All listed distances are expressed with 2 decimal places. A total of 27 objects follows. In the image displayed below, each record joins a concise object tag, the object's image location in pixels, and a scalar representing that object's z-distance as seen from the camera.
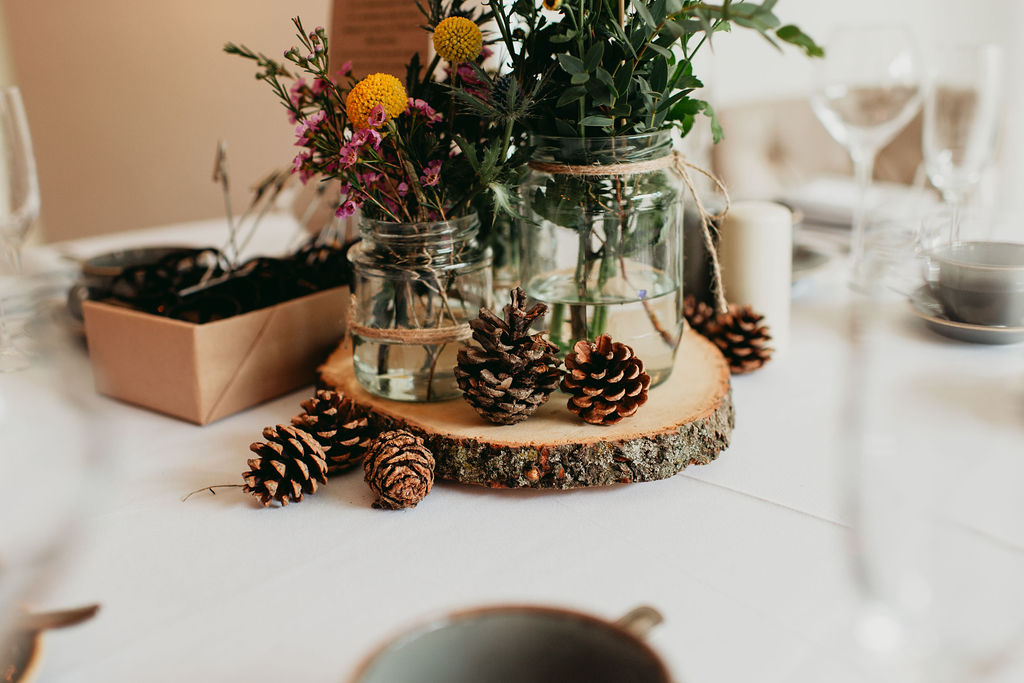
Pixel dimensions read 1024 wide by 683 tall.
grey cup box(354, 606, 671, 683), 0.29
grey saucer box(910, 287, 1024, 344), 0.74
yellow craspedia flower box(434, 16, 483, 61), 0.56
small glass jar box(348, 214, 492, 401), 0.62
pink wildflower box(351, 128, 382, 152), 0.55
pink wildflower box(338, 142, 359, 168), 0.55
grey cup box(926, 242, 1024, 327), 0.68
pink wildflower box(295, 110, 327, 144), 0.60
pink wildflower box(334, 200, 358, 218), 0.60
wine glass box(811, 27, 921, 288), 1.07
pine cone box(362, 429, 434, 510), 0.53
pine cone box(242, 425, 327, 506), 0.55
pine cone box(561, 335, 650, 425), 0.57
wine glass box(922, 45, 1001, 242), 1.06
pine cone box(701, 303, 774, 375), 0.75
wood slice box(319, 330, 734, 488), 0.55
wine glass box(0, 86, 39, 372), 0.82
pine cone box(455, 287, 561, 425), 0.56
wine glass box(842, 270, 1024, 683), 0.24
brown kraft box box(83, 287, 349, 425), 0.67
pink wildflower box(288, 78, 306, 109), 0.64
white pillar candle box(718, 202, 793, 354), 0.79
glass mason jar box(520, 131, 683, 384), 0.60
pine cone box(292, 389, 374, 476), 0.58
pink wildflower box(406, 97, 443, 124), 0.58
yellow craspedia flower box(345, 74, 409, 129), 0.55
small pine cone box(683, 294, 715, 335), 0.79
